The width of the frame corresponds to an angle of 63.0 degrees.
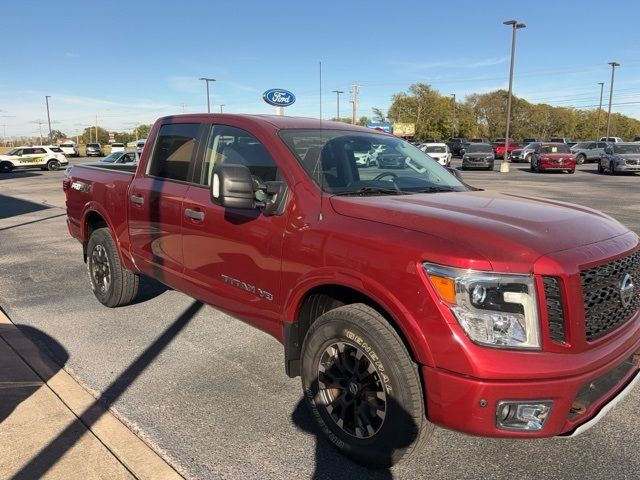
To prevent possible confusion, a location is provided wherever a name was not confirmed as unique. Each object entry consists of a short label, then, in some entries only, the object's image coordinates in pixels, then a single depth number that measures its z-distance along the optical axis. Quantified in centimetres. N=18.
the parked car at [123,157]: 2317
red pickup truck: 223
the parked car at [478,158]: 3203
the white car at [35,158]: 3697
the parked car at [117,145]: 6535
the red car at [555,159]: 2820
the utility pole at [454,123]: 7265
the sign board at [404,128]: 7418
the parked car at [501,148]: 4560
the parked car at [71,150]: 5442
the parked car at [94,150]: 5756
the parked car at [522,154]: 3903
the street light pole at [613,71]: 5164
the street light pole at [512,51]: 3055
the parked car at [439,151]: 3025
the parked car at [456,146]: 5292
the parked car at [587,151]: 3822
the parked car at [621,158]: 2611
